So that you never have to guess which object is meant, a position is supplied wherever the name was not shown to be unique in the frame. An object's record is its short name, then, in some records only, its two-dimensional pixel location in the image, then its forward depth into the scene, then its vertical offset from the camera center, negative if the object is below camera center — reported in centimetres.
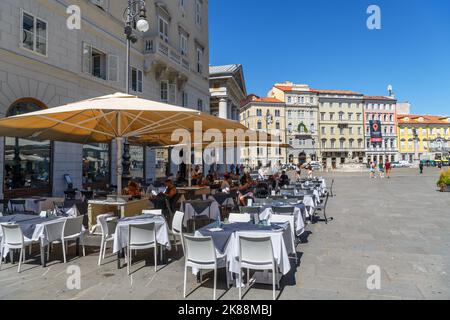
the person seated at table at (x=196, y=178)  1365 -45
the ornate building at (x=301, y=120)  7756 +1165
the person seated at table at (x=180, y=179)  1481 -53
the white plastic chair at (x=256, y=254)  413 -115
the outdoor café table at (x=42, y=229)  550 -108
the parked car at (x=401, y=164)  6812 +55
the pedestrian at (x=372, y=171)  3350 -46
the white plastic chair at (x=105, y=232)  582 -120
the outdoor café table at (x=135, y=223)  539 -109
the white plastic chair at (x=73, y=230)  578 -116
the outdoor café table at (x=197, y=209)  826 -110
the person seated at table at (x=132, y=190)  859 -60
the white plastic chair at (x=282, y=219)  564 -96
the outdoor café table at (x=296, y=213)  681 -101
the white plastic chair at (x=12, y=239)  533 -119
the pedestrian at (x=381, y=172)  3352 -58
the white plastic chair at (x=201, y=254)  425 -118
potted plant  1720 -83
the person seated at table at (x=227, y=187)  1084 -68
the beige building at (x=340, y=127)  8075 +1041
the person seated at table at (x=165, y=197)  838 -79
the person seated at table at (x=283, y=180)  1498 -65
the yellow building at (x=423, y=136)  8512 +832
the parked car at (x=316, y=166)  5872 +20
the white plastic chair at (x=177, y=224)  639 -114
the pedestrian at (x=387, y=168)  3341 -15
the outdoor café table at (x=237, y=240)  438 -105
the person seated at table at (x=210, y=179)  1411 -51
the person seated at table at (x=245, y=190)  1041 -80
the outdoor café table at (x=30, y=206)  820 -97
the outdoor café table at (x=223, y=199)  943 -94
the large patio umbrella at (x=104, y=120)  599 +111
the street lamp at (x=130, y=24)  1002 +463
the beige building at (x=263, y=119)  7432 +1176
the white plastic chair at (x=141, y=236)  527 -114
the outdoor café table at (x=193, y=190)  1070 -79
